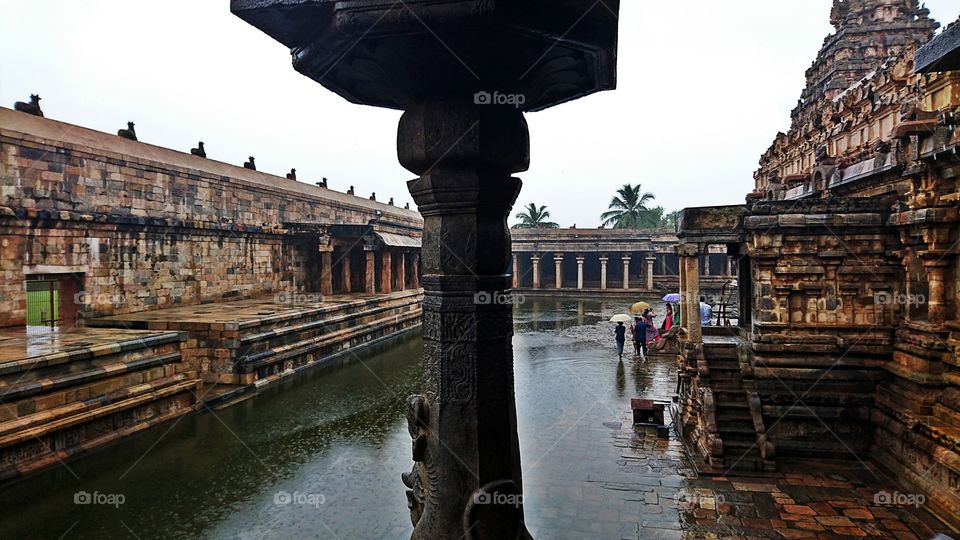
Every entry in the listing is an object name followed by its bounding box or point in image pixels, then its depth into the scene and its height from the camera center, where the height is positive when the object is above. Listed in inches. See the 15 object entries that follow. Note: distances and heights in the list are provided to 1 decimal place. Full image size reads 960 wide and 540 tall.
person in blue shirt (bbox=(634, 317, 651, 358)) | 550.6 -71.4
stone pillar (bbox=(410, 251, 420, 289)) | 1014.4 -9.7
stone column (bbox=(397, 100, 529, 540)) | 98.5 -8.2
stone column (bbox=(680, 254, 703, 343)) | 320.8 -21.1
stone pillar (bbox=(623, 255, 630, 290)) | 1304.1 -19.1
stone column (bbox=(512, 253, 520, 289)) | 1444.3 -18.4
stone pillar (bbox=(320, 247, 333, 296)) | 752.3 -7.4
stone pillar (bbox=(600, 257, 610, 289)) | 1296.8 -19.6
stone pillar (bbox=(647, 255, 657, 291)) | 1288.1 -15.7
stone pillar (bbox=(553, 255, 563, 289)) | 1332.4 -13.8
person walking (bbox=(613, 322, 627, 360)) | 548.7 -74.2
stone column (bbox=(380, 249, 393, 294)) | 836.0 -9.1
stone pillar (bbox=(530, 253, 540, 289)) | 1373.4 -15.0
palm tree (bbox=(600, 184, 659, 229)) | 1702.8 +179.9
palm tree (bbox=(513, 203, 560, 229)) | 1899.6 +172.3
